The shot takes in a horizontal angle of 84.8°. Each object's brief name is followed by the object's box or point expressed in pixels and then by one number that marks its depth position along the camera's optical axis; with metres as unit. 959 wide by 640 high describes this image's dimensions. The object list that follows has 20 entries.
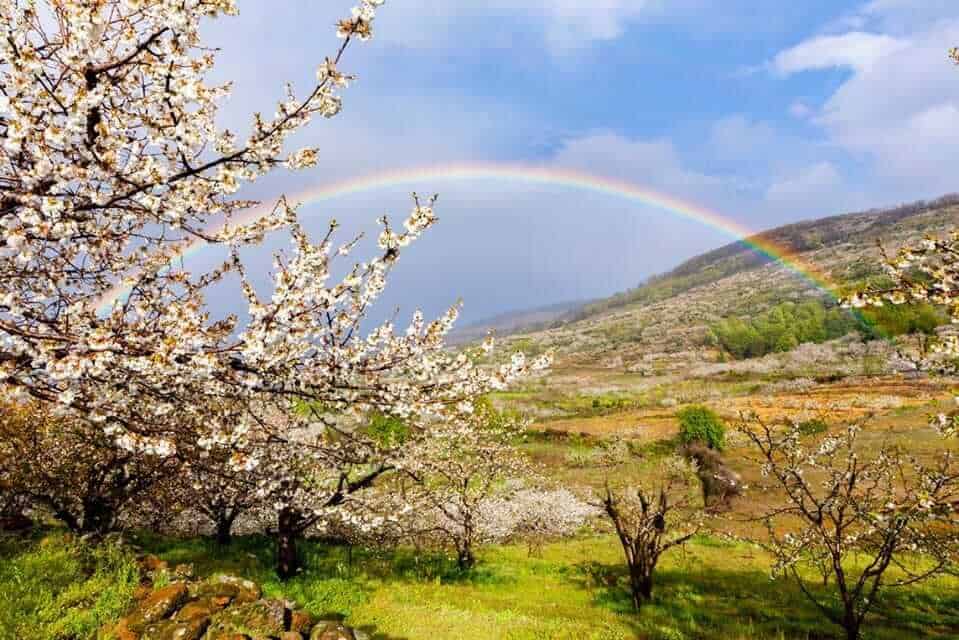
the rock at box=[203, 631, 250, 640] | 7.82
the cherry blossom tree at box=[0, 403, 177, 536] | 14.34
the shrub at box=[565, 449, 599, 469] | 43.44
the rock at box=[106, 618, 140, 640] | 7.78
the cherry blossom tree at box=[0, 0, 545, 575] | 4.86
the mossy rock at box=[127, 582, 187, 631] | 8.10
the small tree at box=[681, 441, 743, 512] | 27.31
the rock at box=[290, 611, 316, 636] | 8.80
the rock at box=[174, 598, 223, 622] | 8.31
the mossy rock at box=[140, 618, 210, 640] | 7.86
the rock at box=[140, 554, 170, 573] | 10.20
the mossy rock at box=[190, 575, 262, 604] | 9.05
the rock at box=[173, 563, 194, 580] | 10.14
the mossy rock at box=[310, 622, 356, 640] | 8.65
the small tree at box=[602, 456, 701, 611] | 14.87
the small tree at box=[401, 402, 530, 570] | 17.50
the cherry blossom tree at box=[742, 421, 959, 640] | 8.48
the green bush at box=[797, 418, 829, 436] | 46.13
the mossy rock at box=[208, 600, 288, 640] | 8.21
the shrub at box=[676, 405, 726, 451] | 40.06
